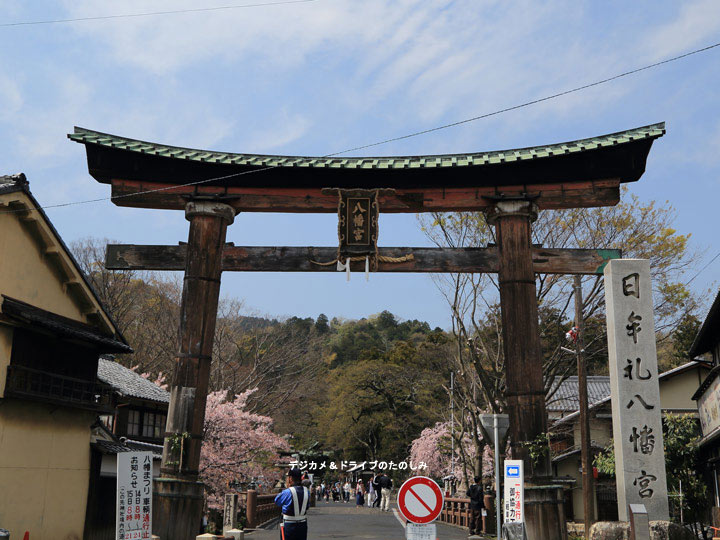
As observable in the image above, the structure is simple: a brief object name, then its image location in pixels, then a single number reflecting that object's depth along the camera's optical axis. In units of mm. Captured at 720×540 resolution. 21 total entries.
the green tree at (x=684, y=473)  24781
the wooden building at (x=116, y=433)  19531
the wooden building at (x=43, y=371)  15867
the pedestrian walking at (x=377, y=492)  41725
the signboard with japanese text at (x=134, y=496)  11969
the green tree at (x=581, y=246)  25859
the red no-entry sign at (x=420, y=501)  8695
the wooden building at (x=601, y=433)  33000
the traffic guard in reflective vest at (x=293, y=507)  10227
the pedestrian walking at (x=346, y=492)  61122
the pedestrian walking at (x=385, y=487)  35719
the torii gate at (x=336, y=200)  14594
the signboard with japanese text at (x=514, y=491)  12930
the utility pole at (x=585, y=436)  22531
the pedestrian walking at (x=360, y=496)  46081
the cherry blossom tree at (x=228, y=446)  30312
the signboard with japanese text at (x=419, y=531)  8703
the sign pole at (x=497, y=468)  13355
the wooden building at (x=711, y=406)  22703
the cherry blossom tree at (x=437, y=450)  43062
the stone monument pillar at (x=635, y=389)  12102
